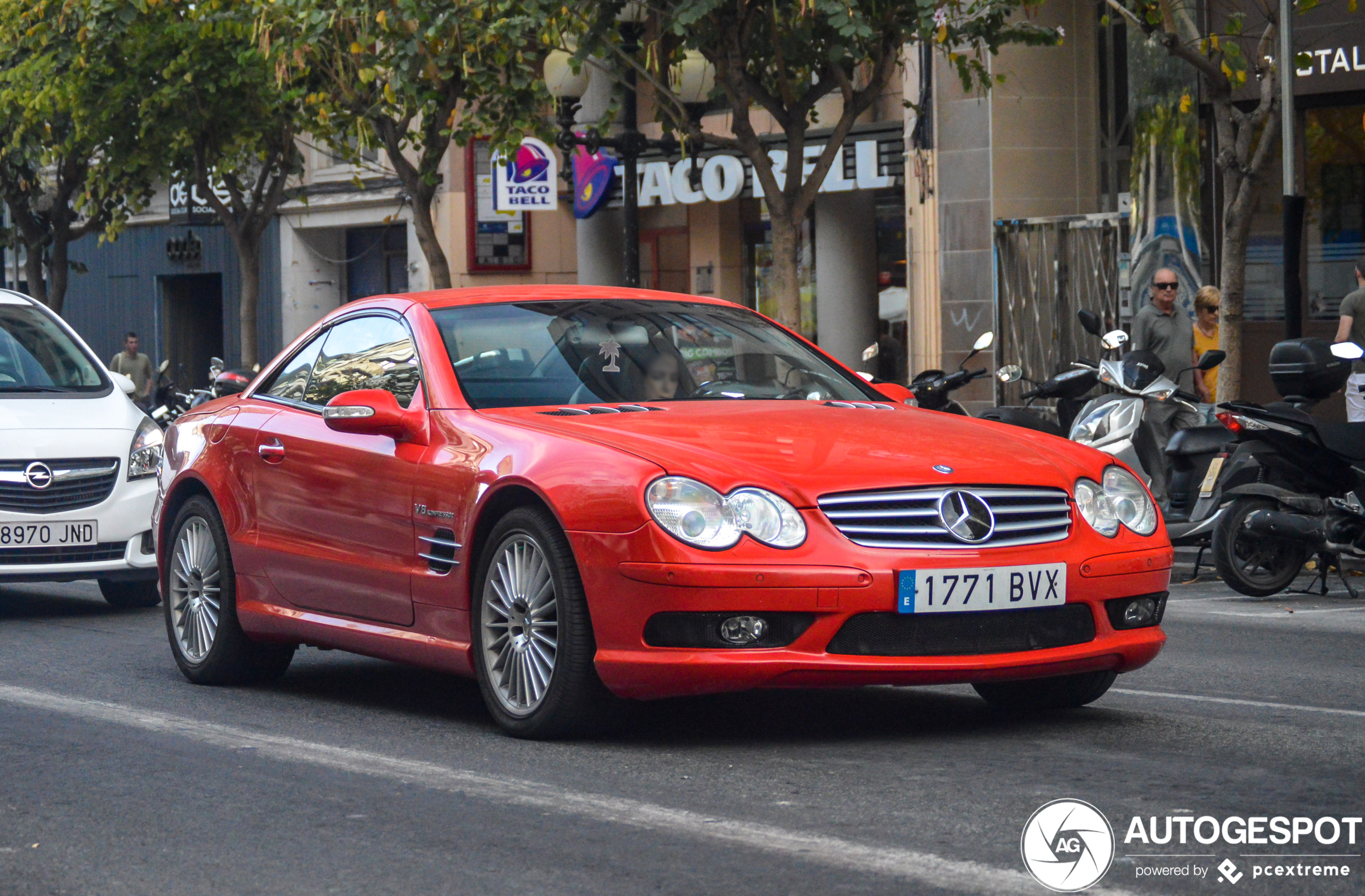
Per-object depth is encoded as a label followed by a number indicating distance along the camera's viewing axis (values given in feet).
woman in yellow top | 55.01
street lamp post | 56.80
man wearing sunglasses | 51.42
